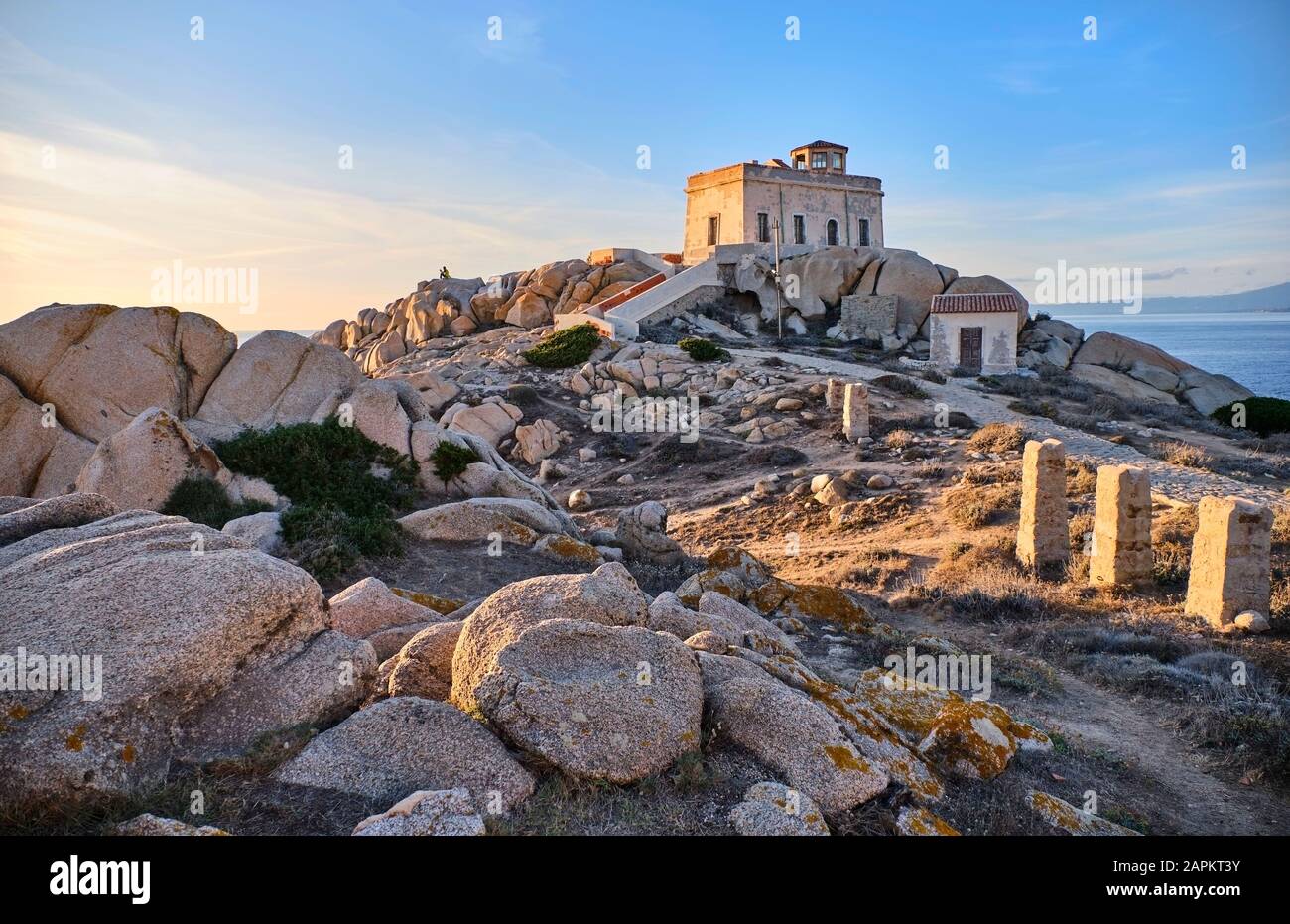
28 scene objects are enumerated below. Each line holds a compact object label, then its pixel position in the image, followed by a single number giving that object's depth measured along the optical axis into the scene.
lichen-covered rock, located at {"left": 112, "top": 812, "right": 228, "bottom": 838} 3.94
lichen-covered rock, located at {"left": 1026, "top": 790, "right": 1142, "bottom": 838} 5.58
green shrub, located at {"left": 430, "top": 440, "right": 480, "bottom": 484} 15.69
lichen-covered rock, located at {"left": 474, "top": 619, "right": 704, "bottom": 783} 4.85
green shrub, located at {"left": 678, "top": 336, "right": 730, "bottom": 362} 34.50
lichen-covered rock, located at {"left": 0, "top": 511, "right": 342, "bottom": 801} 4.39
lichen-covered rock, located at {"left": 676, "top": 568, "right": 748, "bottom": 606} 11.52
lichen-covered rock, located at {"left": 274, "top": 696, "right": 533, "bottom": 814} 4.59
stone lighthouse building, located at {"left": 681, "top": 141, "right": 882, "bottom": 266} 48.06
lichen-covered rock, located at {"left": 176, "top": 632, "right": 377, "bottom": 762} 4.89
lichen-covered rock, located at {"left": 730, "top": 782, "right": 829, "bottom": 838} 4.40
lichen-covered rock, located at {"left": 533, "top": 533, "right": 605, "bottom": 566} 13.13
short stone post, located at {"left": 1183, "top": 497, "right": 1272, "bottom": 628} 11.11
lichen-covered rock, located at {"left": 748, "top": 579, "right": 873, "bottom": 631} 11.79
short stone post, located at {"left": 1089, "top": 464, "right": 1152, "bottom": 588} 12.95
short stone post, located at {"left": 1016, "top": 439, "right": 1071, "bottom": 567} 14.48
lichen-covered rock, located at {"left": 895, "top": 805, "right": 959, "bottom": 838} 4.84
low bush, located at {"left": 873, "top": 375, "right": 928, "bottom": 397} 28.52
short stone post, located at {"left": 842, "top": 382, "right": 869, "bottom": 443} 24.80
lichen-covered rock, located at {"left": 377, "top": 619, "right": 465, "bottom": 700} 5.89
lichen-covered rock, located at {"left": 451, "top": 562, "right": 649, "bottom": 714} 5.52
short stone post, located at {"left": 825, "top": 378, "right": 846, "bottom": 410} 27.36
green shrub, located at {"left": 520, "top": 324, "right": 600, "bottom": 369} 36.59
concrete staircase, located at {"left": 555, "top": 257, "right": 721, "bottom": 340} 40.06
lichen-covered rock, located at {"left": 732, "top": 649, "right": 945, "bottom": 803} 5.52
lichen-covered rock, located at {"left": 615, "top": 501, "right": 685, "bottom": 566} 15.22
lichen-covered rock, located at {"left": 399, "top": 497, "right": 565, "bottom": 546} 13.29
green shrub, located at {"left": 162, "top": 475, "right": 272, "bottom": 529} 12.12
